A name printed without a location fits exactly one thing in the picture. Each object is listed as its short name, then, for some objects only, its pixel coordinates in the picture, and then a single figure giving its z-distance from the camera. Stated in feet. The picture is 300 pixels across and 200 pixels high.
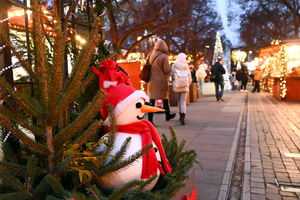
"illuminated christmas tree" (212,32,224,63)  115.65
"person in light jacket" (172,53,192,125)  23.82
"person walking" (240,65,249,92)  74.61
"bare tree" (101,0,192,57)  47.66
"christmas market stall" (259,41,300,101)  43.37
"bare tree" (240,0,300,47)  99.76
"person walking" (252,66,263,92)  62.92
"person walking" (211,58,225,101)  47.24
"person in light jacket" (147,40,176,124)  23.08
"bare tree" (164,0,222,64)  90.59
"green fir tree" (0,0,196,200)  4.15
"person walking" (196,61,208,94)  62.03
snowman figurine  5.66
